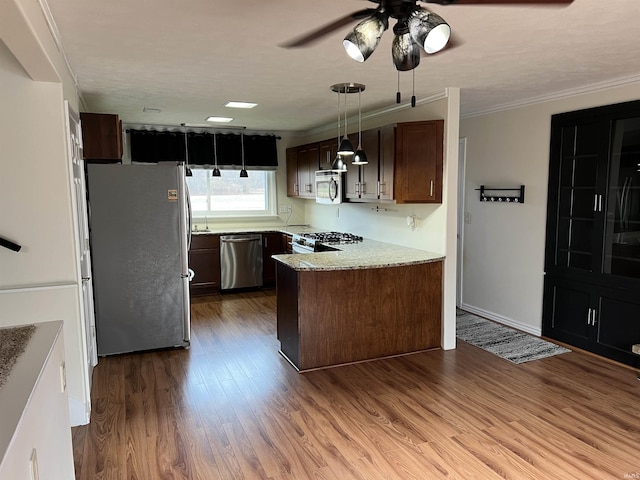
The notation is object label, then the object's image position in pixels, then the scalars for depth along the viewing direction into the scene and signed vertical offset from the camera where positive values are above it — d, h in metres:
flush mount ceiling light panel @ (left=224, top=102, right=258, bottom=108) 4.54 +0.92
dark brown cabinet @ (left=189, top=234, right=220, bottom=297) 6.09 -0.91
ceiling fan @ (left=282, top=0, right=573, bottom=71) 1.49 +0.56
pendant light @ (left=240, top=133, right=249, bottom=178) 6.27 +0.31
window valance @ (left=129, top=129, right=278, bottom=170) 6.08 +0.67
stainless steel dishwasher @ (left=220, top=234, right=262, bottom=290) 6.22 -0.92
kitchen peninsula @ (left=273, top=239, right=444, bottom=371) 3.62 -0.93
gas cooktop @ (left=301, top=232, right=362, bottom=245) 5.18 -0.52
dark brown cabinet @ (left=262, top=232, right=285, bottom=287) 6.45 -0.80
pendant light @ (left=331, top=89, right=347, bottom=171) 3.85 +0.26
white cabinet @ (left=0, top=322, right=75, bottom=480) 1.09 -0.62
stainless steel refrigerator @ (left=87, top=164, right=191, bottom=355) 3.81 -0.50
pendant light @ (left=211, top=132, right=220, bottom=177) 6.48 +0.61
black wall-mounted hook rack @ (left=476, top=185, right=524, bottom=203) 4.56 -0.02
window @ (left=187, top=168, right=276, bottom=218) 6.71 +0.03
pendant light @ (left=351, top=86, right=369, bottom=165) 3.71 +0.30
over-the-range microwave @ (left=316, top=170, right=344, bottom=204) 5.17 +0.09
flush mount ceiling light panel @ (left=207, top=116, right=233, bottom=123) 5.54 +0.95
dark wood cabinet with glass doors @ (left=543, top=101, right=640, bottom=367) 3.66 -0.34
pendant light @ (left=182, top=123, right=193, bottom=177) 6.31 +0.61
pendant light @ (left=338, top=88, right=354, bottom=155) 3.51 +0.36
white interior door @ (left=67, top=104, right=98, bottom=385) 3.03 -0.26
